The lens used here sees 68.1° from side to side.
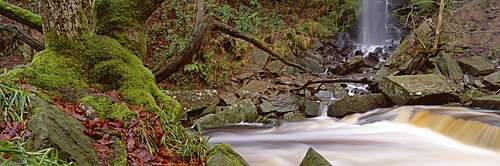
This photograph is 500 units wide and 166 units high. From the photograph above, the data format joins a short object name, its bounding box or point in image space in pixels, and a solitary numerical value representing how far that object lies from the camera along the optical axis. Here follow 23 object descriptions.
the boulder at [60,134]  1.84
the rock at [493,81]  8.38
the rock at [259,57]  10.87
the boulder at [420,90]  7.25
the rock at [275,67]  10.50
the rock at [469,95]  7.70
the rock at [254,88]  9.17
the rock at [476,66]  9.11
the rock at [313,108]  8.05
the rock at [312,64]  11.47
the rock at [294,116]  7.80
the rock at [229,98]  8.48
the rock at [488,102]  6.79
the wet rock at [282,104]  8.08
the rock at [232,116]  7.36
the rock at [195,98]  7.99
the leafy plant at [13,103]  2.03
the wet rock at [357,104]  7.75
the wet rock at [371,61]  11.57
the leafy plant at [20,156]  1.40
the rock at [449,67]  9.00
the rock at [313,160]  2.95
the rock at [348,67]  11.12
